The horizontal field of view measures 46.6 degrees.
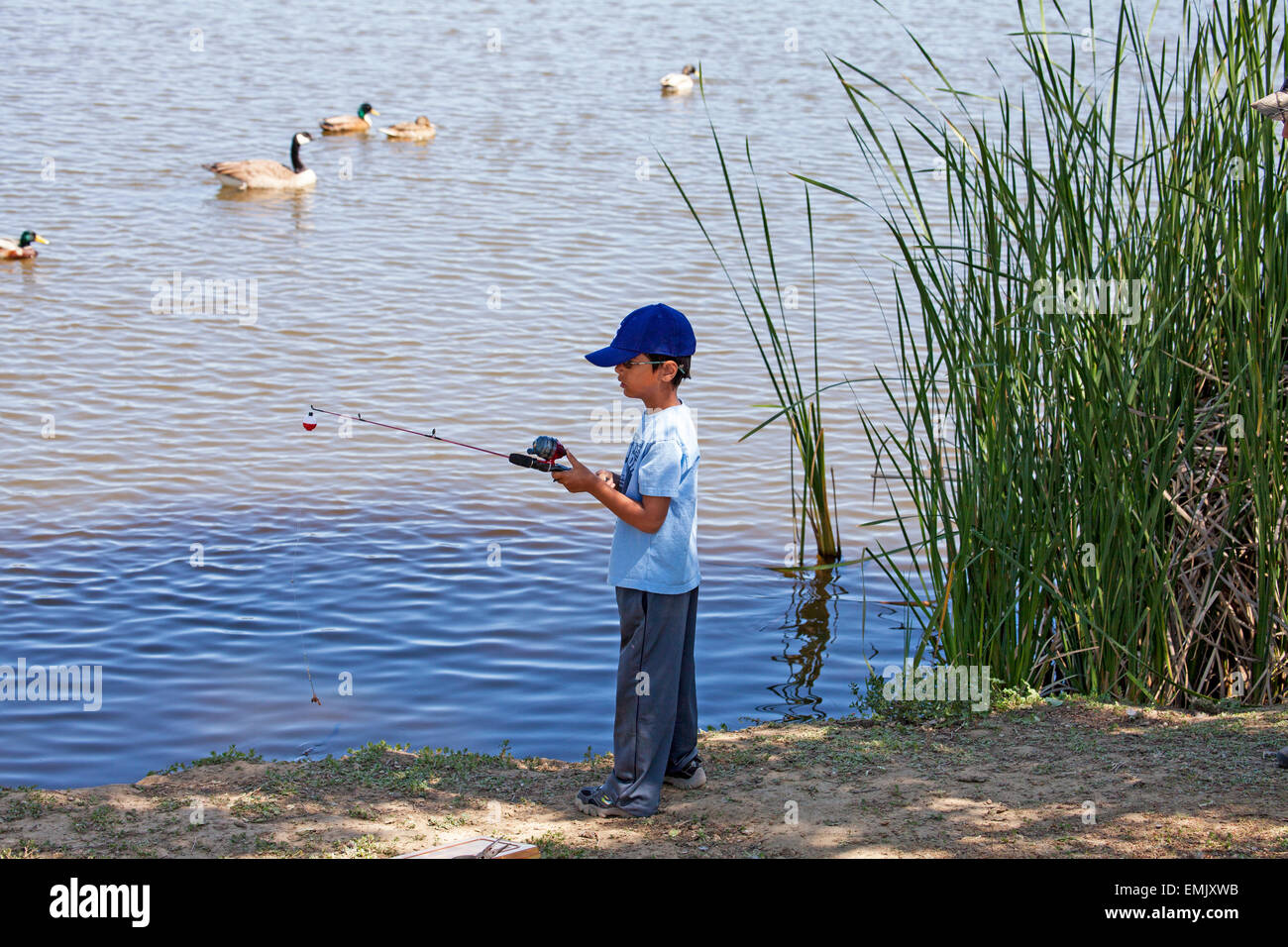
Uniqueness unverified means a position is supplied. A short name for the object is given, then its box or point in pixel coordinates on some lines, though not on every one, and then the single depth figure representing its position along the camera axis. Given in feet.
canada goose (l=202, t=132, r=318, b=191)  52.26
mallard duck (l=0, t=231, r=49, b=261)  42.88
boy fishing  14.28
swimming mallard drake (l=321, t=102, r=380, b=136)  62.80
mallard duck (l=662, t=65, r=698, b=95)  69.51
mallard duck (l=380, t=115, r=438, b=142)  60.54
